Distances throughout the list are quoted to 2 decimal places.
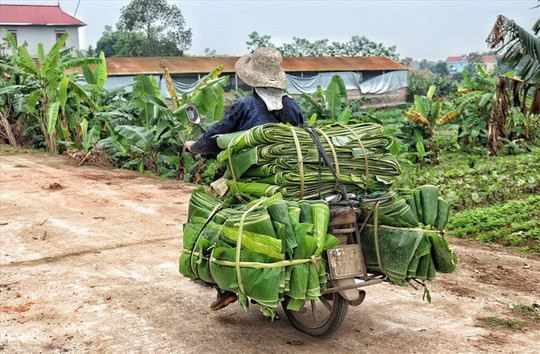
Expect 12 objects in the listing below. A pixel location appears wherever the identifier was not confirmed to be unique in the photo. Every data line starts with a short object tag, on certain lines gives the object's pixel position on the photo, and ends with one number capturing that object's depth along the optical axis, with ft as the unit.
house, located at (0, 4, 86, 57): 145.89
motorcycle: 13.98
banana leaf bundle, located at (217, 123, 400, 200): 14.40
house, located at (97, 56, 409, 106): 89.61
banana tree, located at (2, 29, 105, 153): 43.24
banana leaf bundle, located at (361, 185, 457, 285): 14.16
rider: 16.29
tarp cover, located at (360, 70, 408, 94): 117.58
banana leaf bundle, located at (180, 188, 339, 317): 12.84
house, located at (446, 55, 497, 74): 451.85
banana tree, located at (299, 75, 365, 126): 47.21
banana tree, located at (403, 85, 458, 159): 53.31
